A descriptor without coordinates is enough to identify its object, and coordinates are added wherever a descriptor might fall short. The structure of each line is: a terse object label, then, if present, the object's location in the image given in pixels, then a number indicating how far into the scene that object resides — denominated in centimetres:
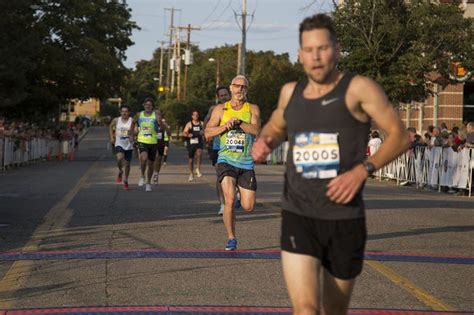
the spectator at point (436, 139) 2557
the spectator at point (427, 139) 2686
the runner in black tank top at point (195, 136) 2627
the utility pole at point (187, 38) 10182
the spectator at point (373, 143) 2920
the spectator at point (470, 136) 2284
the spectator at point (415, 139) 2716
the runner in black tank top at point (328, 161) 518
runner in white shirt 2105
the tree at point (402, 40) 3203
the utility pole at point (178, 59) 10070
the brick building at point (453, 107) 4966
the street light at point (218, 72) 9070
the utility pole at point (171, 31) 11678
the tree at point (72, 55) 5469
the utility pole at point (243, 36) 5708
